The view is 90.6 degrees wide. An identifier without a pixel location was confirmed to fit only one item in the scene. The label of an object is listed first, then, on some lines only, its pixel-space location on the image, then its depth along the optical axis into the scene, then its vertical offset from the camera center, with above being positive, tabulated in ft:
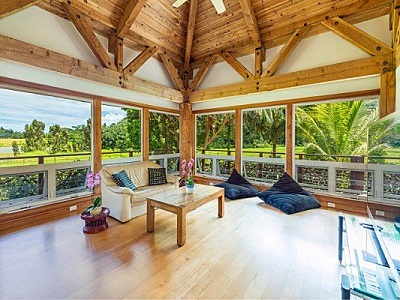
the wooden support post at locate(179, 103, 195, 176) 20.22 +1.86
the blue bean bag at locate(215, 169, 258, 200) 15.34 -3.29
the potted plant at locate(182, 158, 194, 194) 11.06 -2.15
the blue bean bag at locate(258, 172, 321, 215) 12.63 -3.42
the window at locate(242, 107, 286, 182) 16.47 +0.28
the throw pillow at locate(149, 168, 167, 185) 14.70 -2.19
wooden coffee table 8.70 -2.66
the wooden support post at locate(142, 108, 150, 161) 17.28 +1.06
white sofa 11.16 -2.79
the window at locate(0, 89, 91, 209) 10.59 +0.06
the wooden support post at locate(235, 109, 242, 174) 18.03 +0.57
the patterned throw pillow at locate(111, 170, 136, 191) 12.41 -2.12
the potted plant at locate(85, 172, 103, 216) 9.94 -2.85
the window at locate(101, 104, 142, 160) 14.73 +1.23
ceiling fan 10.19 +7.53
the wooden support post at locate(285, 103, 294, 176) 15.26 +0.63
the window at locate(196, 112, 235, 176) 19.13 +0.40
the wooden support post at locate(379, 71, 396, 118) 10.85 +3.01
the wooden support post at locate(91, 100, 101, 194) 13.76 +0.81
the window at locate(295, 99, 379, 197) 13.43 +0.17
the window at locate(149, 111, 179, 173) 18.43 +0.74
